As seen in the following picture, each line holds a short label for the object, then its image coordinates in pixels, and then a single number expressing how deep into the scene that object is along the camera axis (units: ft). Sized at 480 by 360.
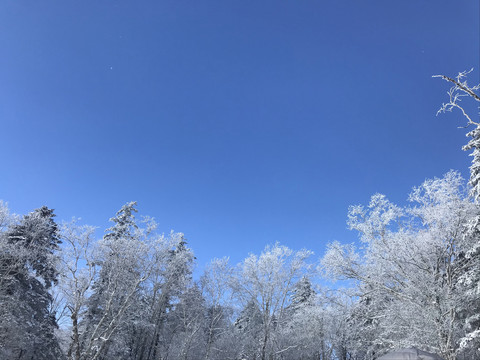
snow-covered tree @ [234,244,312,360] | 87.35
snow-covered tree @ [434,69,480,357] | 38.22
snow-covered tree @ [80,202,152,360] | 56.86
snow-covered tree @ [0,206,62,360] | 53.27
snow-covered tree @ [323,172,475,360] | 45.50
